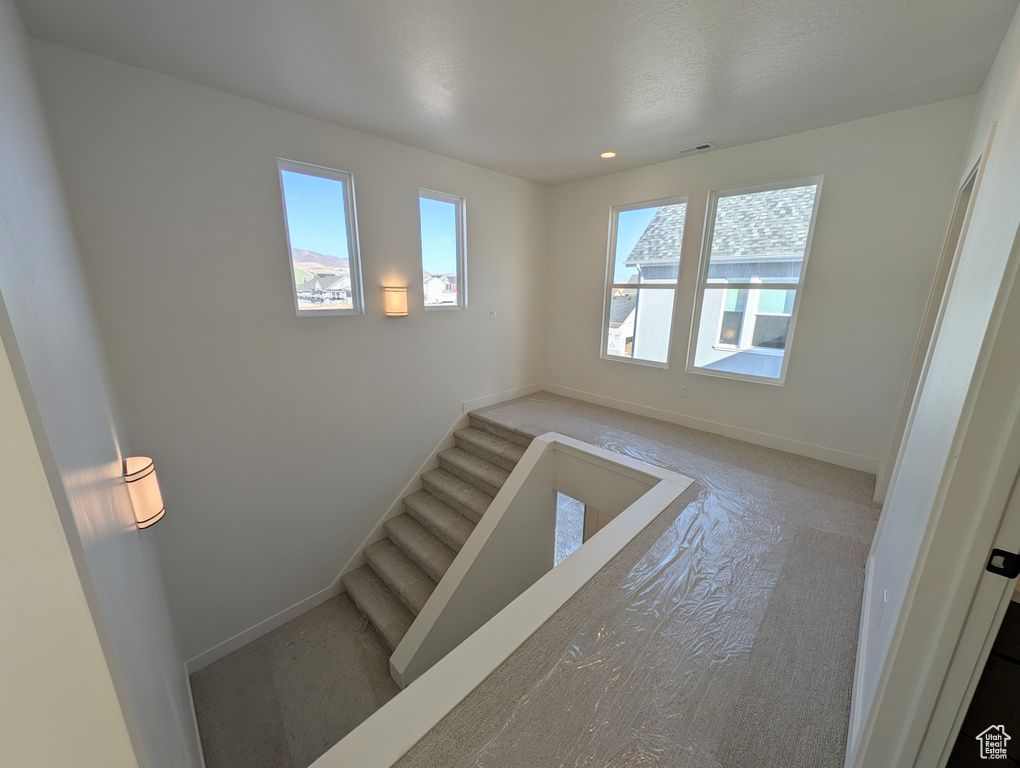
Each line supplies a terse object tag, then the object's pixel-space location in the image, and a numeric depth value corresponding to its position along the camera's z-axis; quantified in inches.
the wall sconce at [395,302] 124.6
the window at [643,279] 143.9
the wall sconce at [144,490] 67.0
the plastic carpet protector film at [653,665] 44.8
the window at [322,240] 106.0
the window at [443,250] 136.4
